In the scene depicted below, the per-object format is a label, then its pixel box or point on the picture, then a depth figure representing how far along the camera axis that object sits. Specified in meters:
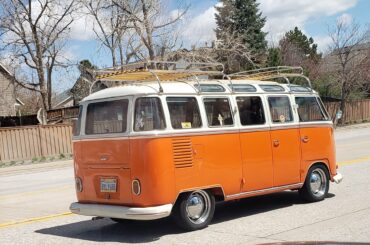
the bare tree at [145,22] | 33.88
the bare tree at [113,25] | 34.62
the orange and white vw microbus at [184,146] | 7.70
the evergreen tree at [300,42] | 66.50
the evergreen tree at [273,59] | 42.31
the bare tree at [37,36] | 34.12
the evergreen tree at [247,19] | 55.01
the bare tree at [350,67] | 43.38
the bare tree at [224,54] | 34.03
